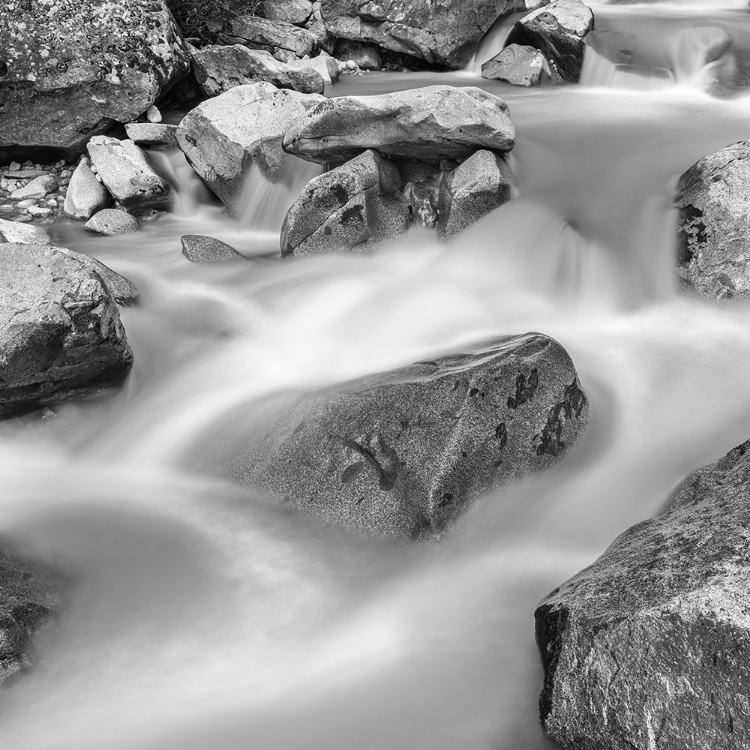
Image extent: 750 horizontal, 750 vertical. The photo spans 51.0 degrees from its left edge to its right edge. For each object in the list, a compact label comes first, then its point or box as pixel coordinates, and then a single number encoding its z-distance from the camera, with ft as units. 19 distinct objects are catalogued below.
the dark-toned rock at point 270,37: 40.98
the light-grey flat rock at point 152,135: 31.81
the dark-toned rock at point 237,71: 35.91
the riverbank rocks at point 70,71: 30.60
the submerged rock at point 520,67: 36.63
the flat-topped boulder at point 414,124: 24.20
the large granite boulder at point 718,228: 20.39
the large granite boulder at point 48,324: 16.78
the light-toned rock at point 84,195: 29.40
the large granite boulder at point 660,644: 8.09
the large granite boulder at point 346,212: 24.57
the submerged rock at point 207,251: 25.67
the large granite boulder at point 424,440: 13.61
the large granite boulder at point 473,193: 24.17
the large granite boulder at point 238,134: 28.63
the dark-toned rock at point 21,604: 10.82
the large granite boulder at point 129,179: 29.45
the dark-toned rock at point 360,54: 43.24
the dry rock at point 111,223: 28.48
